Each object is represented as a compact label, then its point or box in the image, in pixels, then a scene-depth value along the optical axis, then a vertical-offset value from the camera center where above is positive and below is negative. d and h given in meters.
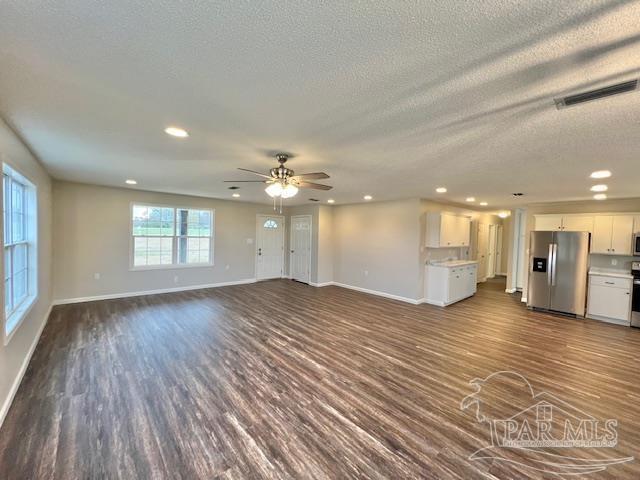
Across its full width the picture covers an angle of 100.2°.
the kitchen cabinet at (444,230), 6.14 +0.12
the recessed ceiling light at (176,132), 2.37 +0.87
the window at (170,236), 6.26 -0.22
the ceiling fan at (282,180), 3.04 +0.58
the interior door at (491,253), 9.40 -0.64
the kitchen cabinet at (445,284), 6.02 -1.15
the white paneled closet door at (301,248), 8.20 -0.56
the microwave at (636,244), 4.90 -0.09
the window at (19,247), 2.69 -0.28
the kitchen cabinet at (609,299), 4.89 -1.13
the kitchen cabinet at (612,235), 5.07 +0.08
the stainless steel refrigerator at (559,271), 5.35 -0.70
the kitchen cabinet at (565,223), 5.49 +0.31
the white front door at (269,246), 8.26 -0.52
